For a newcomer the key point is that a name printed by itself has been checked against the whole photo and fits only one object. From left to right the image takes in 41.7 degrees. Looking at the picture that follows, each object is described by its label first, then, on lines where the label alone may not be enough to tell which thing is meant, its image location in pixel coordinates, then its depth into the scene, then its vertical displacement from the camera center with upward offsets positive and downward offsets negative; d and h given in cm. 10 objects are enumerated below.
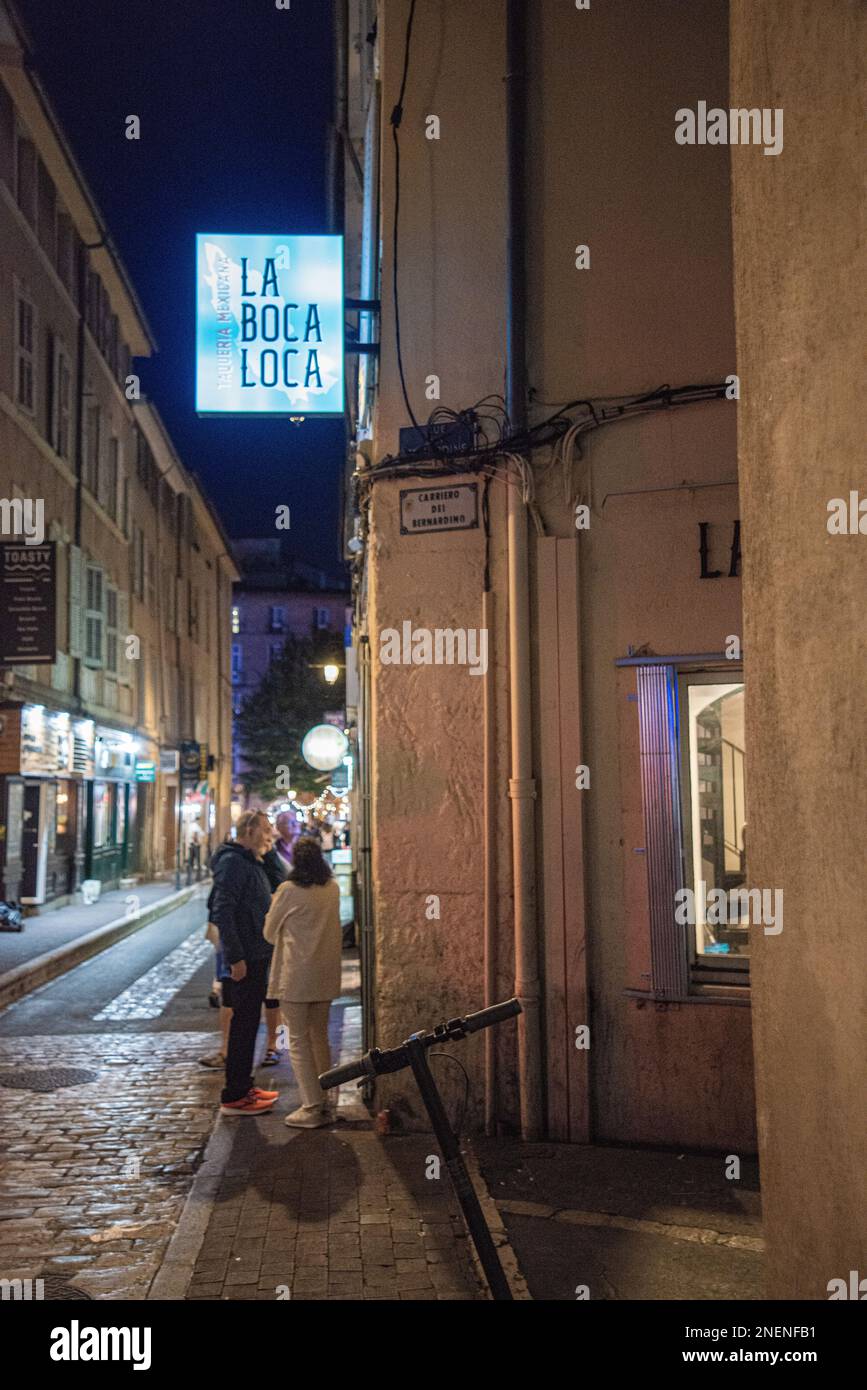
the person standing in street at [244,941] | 750 -101
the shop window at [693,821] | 657 -17
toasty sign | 1742 +285
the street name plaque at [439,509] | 709 +178
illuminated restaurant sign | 916 +383
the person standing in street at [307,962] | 726 -108
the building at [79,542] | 1958 +576
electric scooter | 371 -98
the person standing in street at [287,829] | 1160 -35
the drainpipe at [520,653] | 662 +84
